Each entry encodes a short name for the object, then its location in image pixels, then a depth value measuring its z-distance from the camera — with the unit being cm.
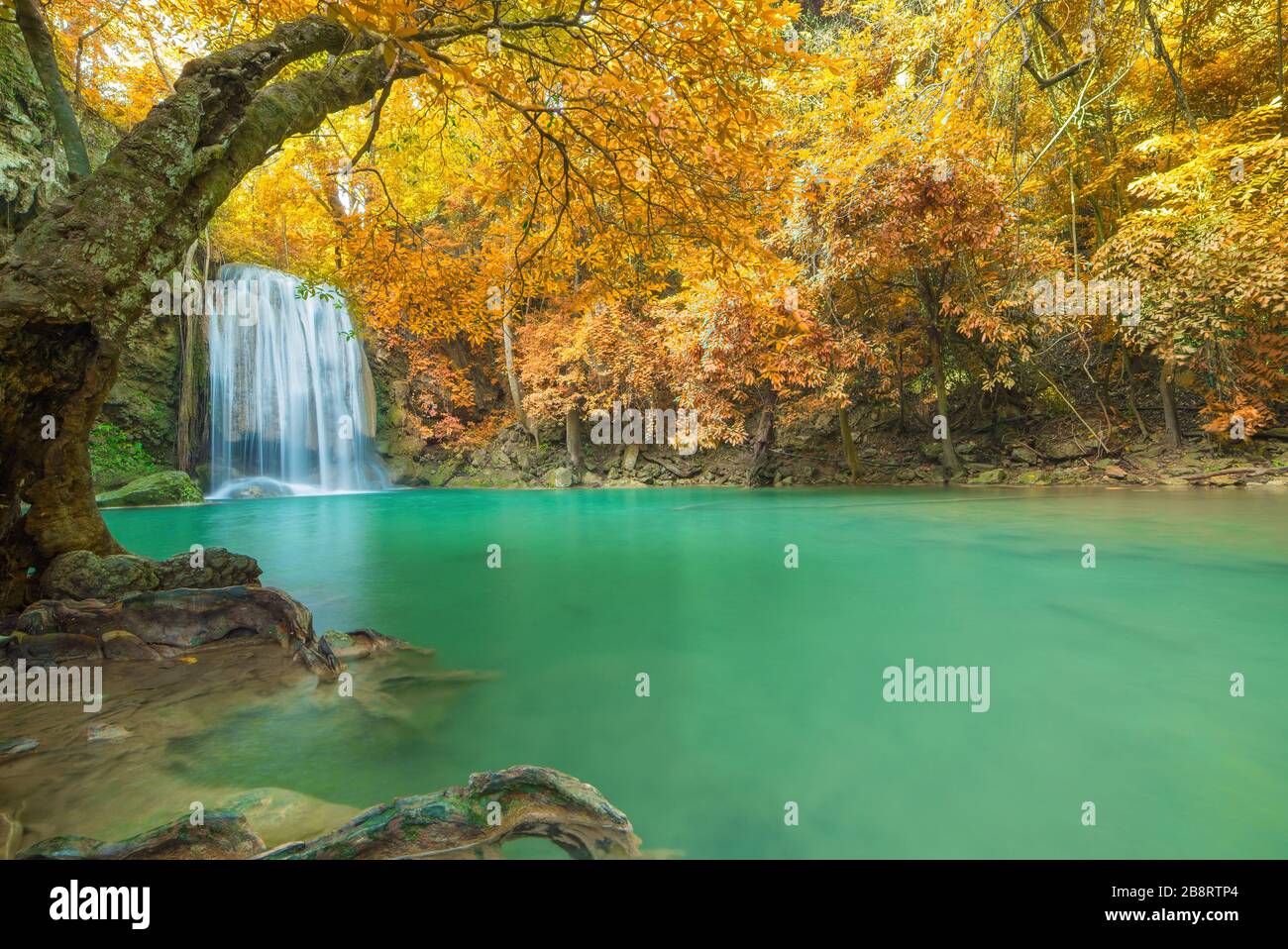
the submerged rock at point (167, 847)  154
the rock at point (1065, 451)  1421
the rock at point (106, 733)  234
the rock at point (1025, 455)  1475
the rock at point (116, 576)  361
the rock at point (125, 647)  321
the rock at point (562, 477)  1930
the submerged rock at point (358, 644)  339
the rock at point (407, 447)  2194
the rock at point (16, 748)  217
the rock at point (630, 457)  1959
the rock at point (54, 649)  296
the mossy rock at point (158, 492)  1290
